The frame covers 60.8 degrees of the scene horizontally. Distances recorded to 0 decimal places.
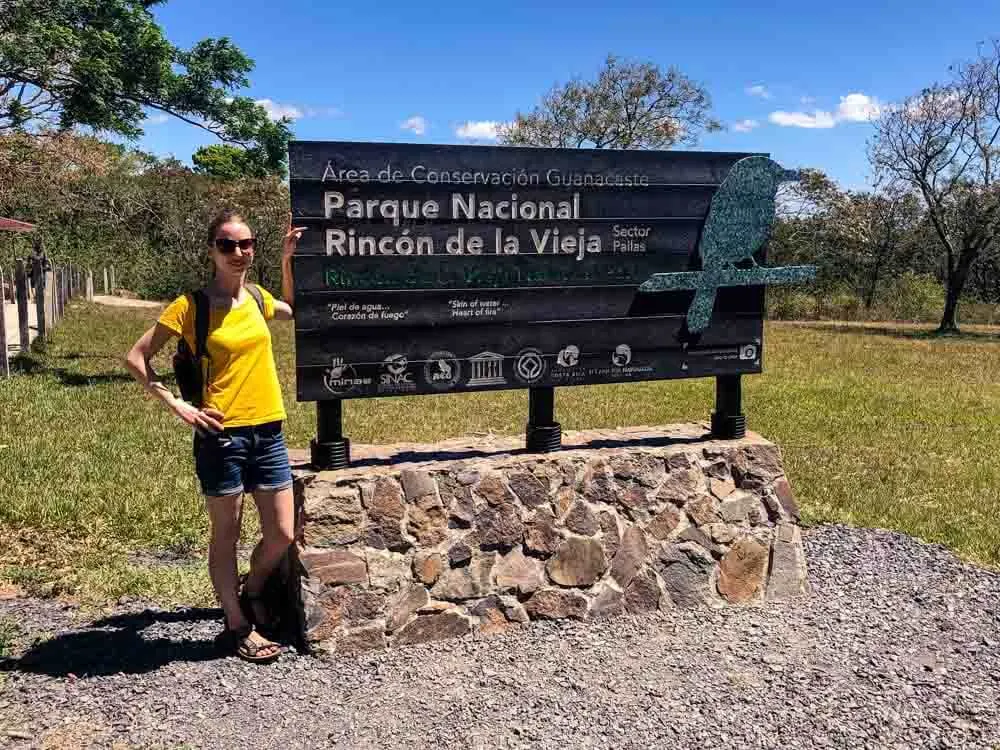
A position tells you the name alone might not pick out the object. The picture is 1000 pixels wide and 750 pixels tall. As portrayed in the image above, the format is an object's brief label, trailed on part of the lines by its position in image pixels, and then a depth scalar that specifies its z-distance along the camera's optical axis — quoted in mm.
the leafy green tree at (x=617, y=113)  32125
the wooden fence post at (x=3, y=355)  11398
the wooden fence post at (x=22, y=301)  14172
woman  3385
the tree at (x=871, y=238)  34625
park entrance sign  3896
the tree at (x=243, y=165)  12203
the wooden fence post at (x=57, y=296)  18783
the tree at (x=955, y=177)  27109
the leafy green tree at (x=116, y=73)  11000
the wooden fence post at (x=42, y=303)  15547
